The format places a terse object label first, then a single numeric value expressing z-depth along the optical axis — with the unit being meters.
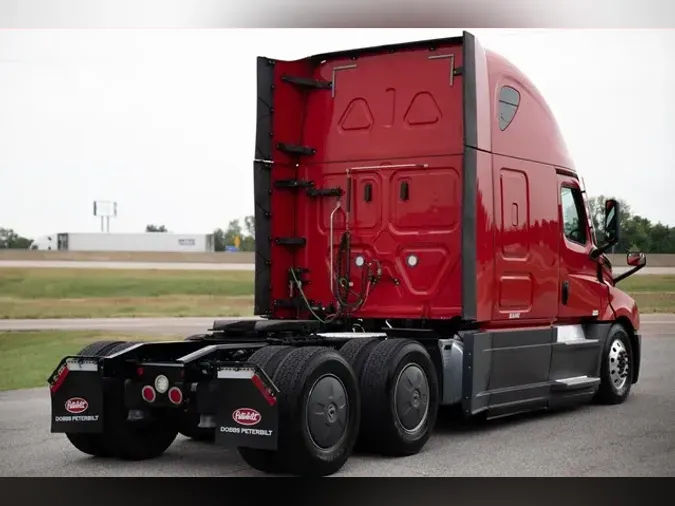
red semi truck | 7.98
